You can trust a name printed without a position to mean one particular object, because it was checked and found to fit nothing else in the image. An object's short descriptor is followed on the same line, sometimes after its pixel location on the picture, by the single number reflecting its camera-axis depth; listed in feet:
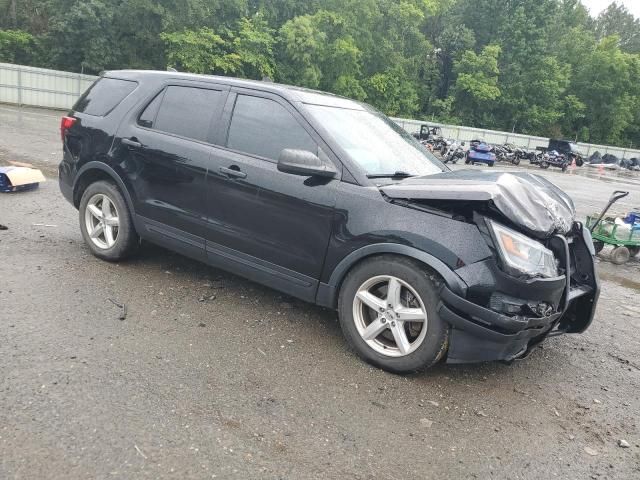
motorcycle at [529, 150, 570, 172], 107.04
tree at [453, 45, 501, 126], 181.78
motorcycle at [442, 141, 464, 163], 80.83
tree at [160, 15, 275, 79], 114.21
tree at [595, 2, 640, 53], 265.54
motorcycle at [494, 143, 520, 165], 104.37
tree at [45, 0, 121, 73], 112.27
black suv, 10.41
